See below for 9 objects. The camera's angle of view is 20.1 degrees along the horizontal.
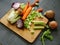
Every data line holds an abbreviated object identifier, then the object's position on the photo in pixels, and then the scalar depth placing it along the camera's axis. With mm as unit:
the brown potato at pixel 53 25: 1421
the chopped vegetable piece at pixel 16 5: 1524
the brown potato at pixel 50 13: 1479
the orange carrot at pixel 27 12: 1462
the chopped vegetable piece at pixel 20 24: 1422
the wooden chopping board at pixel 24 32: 1371
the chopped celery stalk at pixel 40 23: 1446
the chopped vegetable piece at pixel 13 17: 1441
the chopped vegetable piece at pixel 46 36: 1383
